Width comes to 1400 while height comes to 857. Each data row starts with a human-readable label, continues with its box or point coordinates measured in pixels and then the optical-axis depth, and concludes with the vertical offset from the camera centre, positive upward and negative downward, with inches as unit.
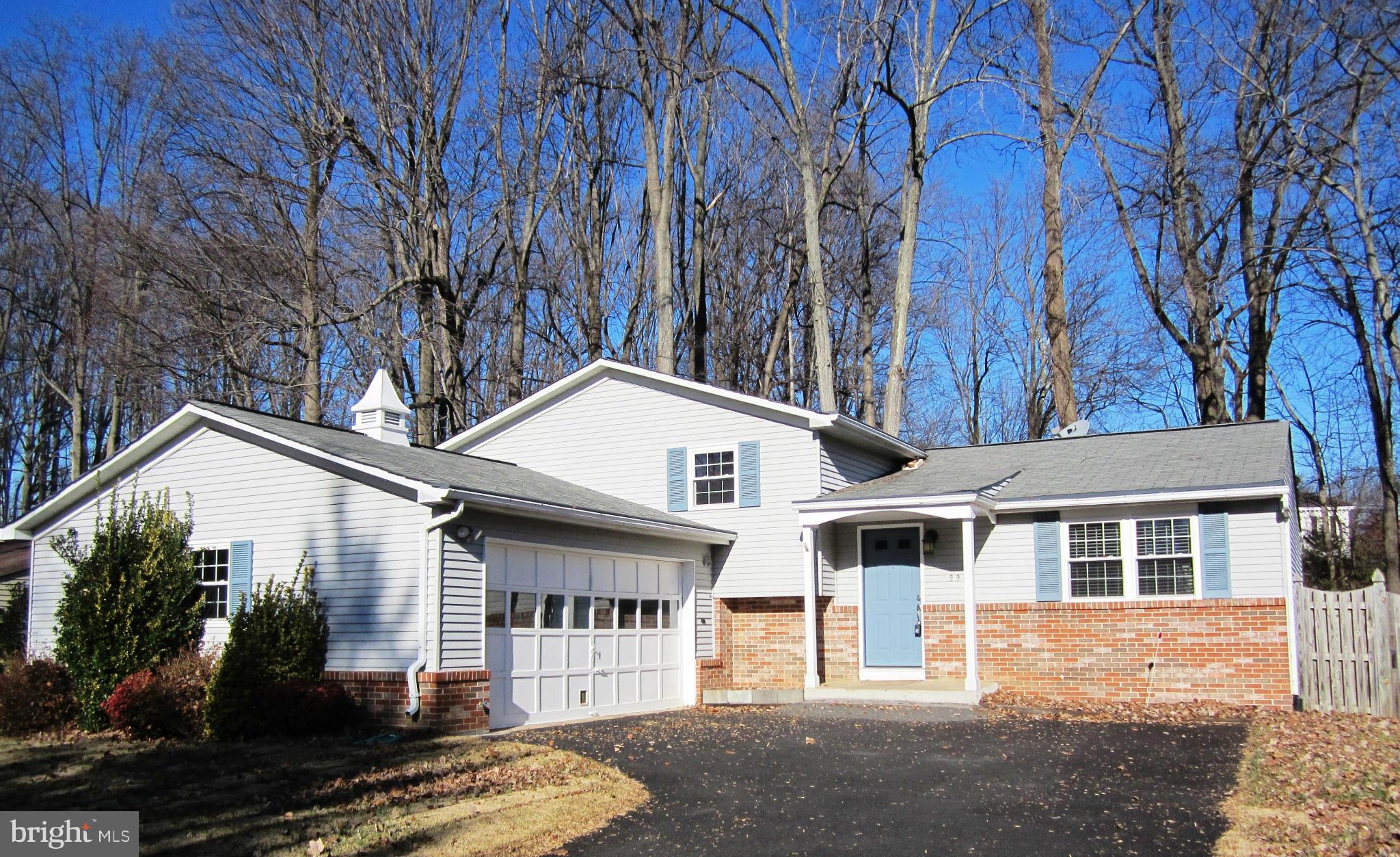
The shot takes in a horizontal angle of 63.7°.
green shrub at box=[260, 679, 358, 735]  504.7 -65.6
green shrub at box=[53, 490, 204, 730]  563.2 -22.0
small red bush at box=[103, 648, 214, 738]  519.5 -65.6
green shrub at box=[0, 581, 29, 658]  866.8 -41.2
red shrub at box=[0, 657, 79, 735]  563.5 -66.8
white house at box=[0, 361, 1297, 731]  550.3 +4.3
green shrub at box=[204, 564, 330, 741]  505.7 -42.3
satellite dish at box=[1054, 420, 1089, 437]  836.6 +91.8
